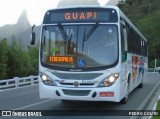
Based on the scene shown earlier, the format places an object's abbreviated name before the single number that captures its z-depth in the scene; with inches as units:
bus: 501.7
